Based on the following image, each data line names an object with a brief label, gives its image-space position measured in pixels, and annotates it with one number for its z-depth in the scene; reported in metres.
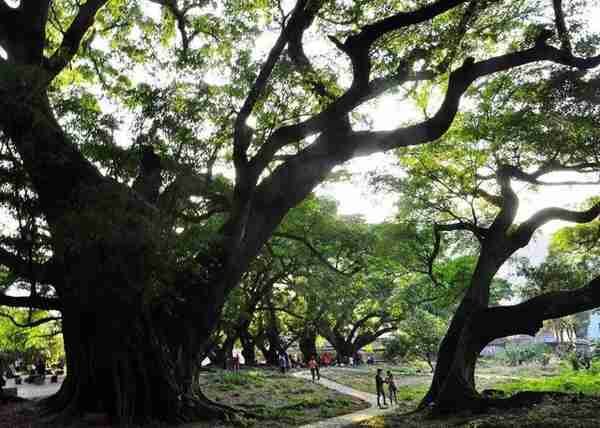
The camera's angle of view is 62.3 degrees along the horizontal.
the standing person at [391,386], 15.60
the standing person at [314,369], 21.47
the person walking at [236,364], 23.78
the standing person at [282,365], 24.40
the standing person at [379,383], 15.20
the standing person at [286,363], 26.73
